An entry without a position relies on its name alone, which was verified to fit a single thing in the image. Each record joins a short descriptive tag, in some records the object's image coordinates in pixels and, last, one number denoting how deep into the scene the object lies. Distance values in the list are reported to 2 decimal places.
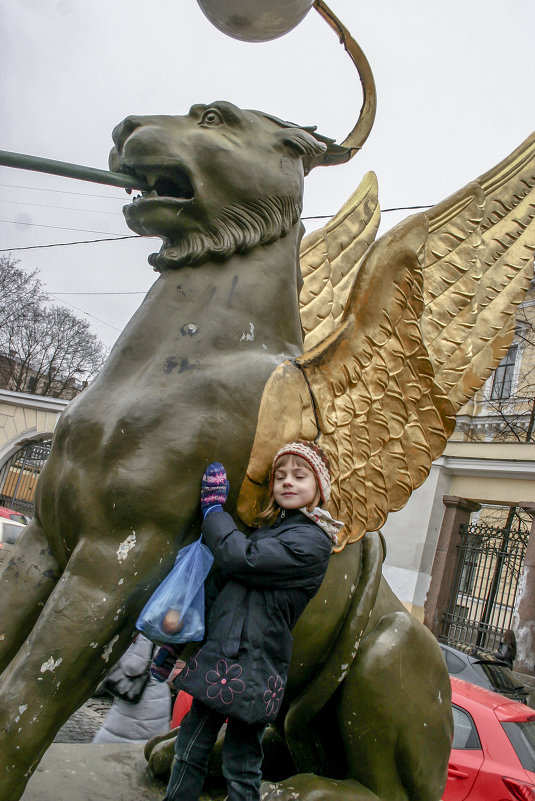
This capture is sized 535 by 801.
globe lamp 2.20
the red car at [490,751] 4.34
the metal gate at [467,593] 12.30
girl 1.81
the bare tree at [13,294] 26.44
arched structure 20.55
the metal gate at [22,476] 21.48
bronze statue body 1.79
